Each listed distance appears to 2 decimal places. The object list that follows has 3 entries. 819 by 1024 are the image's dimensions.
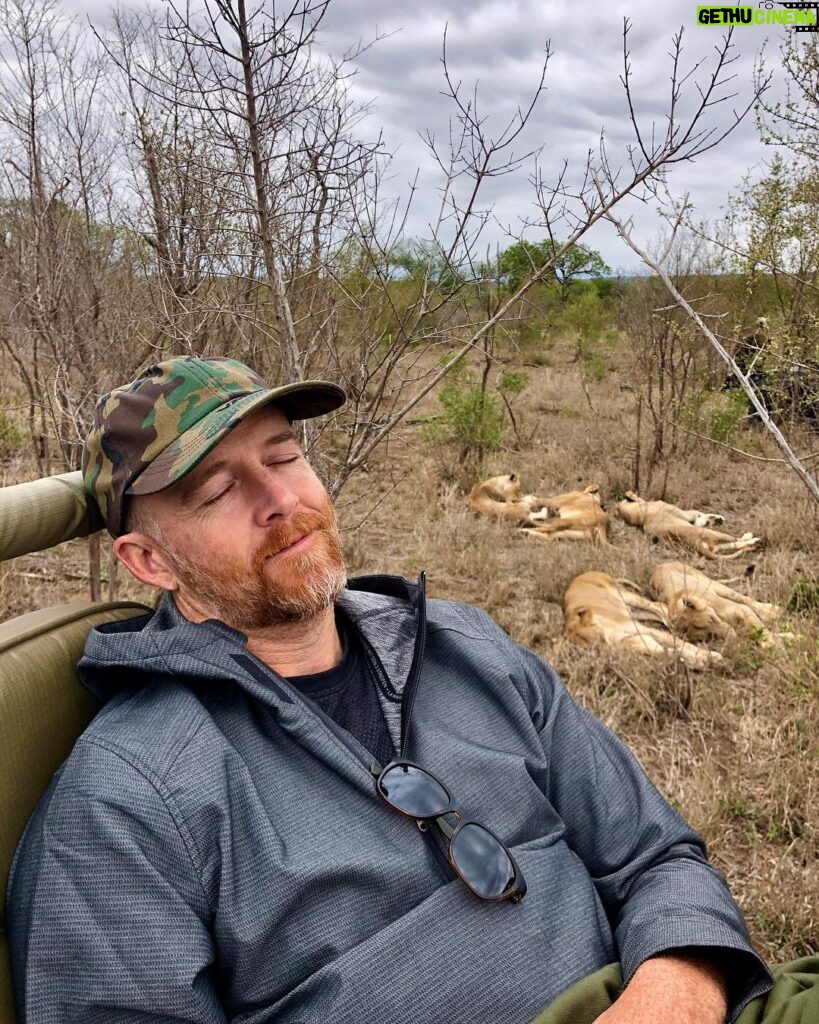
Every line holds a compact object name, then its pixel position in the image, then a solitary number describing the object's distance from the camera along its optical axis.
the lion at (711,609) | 4.25
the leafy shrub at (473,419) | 7.97
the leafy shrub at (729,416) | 8.14
